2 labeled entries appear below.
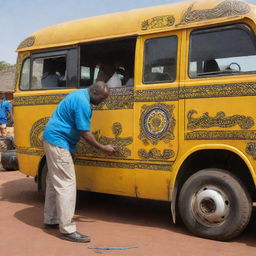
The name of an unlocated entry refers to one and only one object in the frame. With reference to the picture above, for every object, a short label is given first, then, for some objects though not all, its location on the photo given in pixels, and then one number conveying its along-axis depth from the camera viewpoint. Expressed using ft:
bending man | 16.34
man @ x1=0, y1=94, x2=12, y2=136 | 45.55
